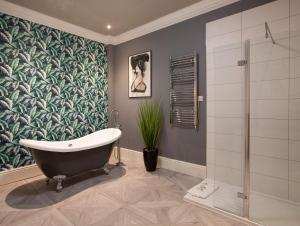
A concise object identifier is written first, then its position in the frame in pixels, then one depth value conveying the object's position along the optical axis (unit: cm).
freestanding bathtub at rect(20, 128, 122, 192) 235
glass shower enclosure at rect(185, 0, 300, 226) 207
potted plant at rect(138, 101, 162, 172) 310
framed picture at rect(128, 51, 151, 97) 348
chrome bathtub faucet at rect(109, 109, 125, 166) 401
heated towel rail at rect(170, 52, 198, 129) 285
